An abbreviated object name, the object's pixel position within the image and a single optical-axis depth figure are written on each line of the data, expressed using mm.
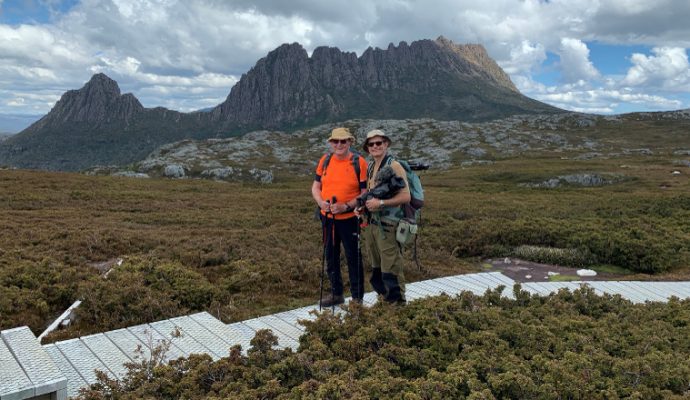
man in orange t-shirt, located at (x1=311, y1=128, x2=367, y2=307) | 8969
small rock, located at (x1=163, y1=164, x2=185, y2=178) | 96375
